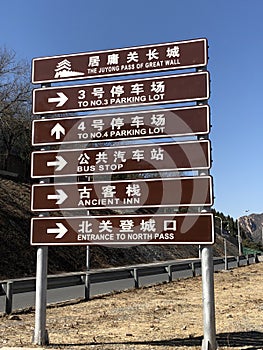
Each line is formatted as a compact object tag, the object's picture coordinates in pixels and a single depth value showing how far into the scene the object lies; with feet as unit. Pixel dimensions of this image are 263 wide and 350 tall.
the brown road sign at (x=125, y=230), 22.21
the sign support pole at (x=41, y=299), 22.70
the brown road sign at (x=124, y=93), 23.59
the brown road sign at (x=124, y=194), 22.61
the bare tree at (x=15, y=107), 111.34
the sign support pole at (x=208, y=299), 20.72
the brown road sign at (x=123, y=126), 23.27
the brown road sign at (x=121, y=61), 23.99
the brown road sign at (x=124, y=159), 22.97
